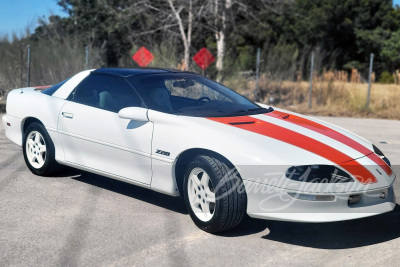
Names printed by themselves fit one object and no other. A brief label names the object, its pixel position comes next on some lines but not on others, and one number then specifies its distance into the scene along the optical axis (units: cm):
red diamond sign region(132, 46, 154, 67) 1661
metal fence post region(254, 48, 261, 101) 1721
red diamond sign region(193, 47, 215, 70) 1750
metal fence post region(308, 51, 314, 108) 1719
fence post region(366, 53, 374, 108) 1648
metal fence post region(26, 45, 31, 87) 1337
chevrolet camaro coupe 414
